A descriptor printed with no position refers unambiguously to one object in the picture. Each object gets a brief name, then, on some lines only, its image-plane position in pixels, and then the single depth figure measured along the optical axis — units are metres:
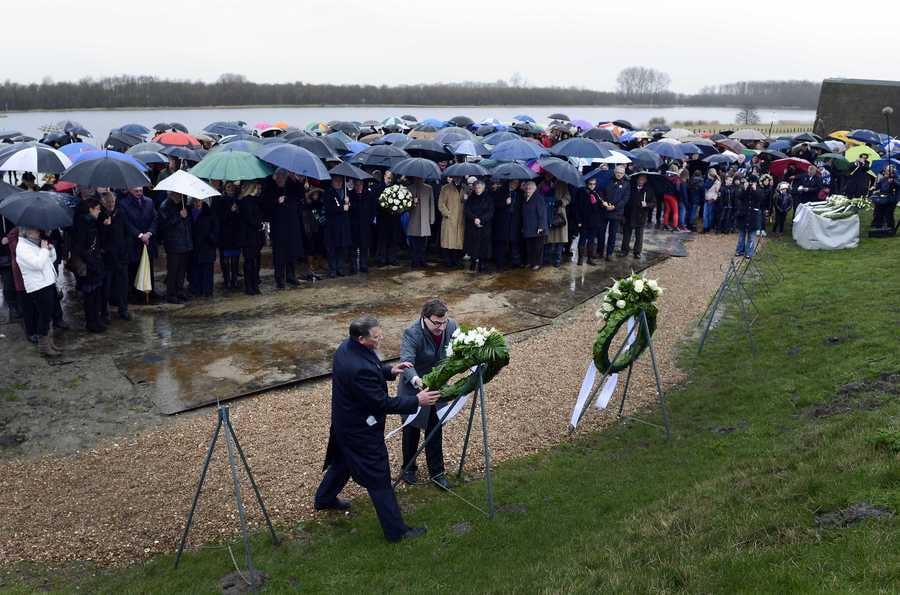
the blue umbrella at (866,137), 26.64
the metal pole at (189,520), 5.70
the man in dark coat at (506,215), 14.54
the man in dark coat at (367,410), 6.03
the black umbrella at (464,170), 14.34
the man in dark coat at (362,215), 14.30
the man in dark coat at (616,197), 15.37
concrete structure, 37.41
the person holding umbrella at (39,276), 9.69
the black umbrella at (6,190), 10.77
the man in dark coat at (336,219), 13.83
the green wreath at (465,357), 6.63
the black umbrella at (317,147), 14.99
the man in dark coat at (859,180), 19.53
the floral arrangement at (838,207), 17.14
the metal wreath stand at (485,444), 6.50
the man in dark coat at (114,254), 10.85
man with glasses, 6.83
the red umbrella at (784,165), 19.88
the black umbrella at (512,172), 14.06
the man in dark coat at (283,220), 13.12
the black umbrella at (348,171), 13.60
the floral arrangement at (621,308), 8.18
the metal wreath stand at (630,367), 8.06
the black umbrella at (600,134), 23.01
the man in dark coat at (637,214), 16.05
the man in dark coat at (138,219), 11.61
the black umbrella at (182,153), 15.64
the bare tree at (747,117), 66.73
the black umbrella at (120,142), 18.97
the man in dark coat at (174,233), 11.97
